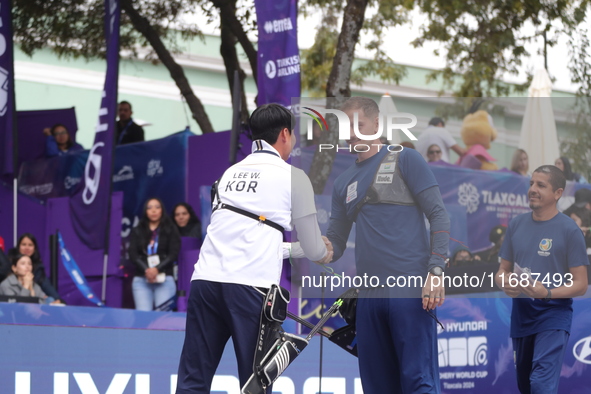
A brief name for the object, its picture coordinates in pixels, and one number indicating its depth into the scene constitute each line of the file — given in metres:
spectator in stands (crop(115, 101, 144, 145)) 15.43
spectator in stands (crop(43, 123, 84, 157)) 15.39
